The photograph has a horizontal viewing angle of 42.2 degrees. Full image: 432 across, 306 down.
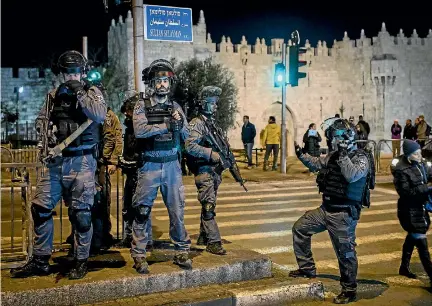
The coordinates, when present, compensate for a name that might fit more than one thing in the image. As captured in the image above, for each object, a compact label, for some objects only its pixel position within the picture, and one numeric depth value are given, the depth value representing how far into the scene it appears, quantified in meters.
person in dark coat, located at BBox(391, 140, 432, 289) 6.15
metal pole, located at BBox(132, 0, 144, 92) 7.34
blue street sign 7.95
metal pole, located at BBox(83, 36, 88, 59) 22.61
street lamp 37.25
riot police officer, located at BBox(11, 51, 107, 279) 4.94
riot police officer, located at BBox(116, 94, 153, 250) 6.65
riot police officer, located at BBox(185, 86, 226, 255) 6.15
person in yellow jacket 19.25
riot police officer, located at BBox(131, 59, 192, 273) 5.12
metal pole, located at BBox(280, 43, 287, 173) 18.36
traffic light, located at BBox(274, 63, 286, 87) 18.14
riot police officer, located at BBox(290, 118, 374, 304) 5.41
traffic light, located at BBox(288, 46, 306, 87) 17.50
